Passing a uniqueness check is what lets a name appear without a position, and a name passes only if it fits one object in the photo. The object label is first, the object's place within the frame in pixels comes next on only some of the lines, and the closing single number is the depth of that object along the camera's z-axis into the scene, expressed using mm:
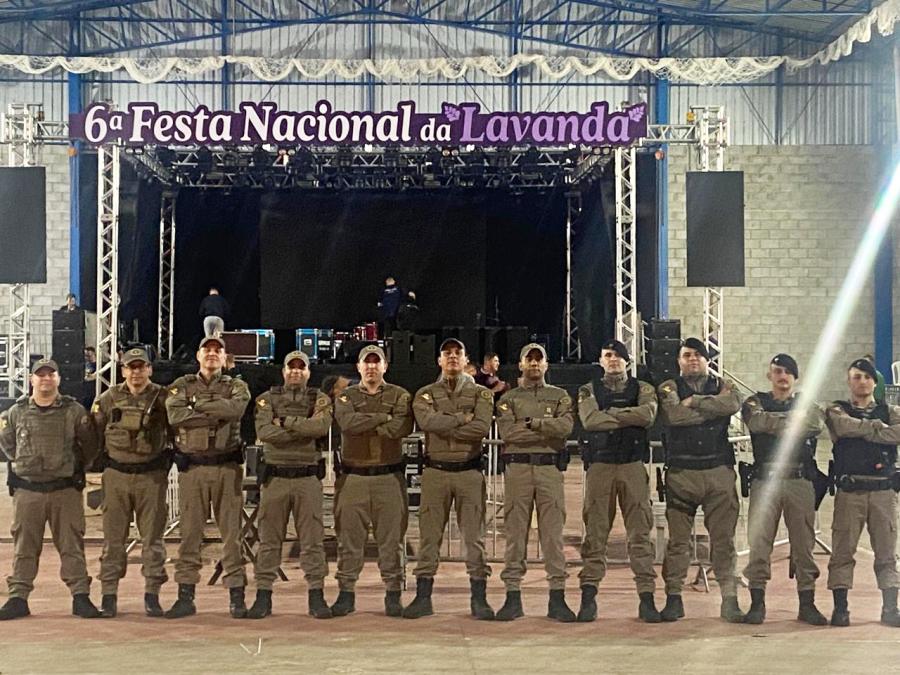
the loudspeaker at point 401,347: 17625
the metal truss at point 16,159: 14172
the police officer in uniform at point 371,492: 7008
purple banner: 15094
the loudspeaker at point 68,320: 14438
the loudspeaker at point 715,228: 12289
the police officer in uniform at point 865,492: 6879
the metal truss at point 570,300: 21250
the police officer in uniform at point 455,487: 6980
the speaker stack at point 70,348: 14172
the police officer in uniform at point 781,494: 6914
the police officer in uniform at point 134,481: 6953
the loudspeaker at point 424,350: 17609
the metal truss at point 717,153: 14711
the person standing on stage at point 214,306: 20156
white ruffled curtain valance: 19281
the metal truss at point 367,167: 18625
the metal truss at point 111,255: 14430
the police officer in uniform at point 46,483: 6934
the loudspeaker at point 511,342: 18406
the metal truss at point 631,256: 15312
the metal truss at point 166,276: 20875
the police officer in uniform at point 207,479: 6949
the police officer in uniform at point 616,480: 6969
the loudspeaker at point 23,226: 11062
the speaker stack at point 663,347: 15859
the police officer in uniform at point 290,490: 6949
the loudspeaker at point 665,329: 15984
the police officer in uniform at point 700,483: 6945
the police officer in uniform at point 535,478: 6965
